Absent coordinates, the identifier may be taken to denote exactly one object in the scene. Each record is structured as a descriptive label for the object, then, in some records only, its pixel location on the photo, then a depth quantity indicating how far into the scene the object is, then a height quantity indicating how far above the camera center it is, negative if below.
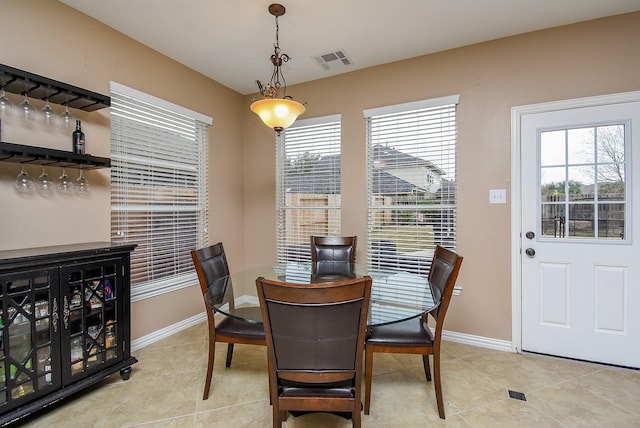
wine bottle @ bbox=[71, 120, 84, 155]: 2.23 +0.53
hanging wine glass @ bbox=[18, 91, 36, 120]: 2.07 +0.72
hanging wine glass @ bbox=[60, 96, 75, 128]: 2.27 +0.72
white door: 2.41 -0.18
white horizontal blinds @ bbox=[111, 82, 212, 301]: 2.74 +0.27
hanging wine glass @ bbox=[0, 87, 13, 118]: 1.93 +0.70
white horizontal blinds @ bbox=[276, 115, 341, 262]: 3.62 +0.35
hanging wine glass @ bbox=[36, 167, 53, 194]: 2.16 +0.22
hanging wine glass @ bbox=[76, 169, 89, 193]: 2.36 +0.23
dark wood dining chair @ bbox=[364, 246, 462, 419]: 1.87 -0.80
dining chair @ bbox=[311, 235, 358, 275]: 2.93 -0.38
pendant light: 2.08 +0.73
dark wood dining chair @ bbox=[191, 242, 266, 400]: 2.04 -0.79
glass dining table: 1.79 -0.56
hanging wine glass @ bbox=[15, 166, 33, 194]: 2.05 +0.21
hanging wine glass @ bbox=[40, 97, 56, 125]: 2.14 +0.71
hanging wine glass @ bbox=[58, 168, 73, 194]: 2.26 +0.23
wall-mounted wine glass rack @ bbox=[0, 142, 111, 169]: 1.84 +0.37
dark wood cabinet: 1.73 -0.69
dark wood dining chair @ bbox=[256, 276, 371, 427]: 1.29 -0.58
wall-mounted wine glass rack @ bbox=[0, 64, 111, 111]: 1.86 +0.83
